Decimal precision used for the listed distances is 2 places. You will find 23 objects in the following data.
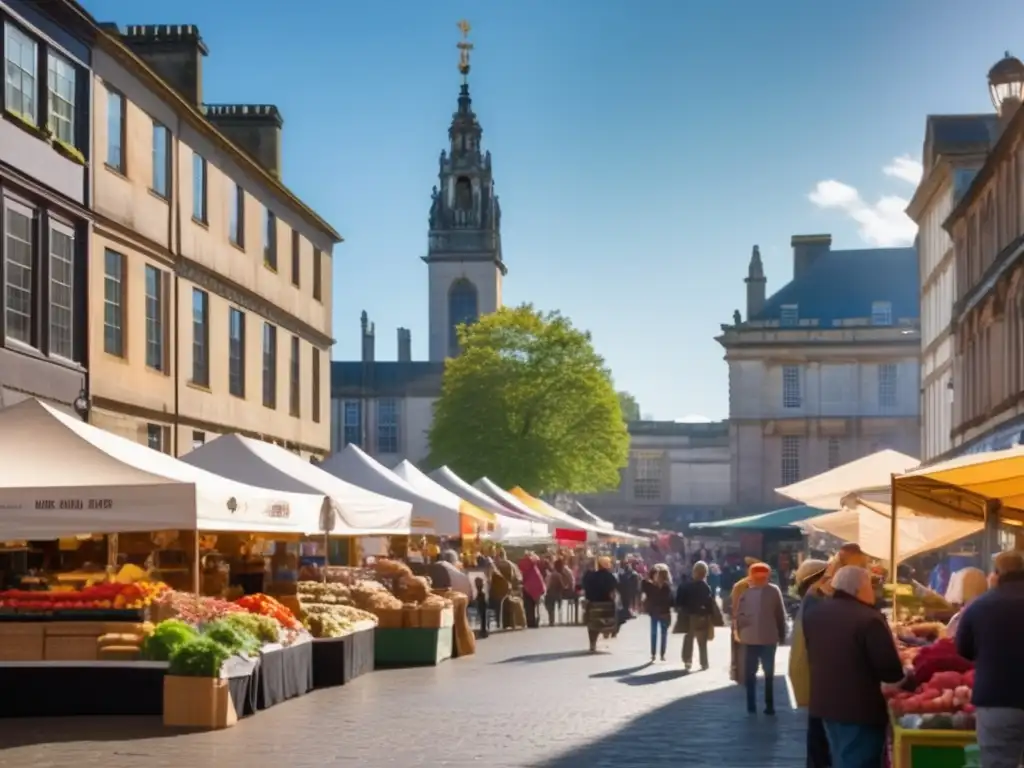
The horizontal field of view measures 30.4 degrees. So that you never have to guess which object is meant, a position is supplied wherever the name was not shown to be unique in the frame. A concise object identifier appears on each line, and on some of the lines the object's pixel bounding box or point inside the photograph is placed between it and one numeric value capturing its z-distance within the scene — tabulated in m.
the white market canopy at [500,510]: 38.22
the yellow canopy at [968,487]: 13.30
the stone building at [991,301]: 37.00
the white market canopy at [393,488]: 30.64
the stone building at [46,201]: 24.89
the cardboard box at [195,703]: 17.17
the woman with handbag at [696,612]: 25.77
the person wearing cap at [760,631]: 19.41
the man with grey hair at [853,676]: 10.75
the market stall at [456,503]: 31.54
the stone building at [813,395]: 103.94
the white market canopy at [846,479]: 25.23
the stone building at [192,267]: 29.52
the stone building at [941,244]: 54.66
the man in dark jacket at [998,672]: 10.21
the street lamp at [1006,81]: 23.16
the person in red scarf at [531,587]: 40.47
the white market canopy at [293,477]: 23.95
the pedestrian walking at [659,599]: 27.95
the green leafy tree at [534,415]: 76.50
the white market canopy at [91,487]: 17.12
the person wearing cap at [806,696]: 13.65
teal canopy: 38.78
